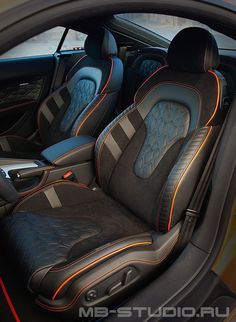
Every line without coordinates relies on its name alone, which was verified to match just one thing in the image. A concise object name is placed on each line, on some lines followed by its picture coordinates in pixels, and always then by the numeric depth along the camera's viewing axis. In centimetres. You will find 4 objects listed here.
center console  175
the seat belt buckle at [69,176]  183
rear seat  239
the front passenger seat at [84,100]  229
